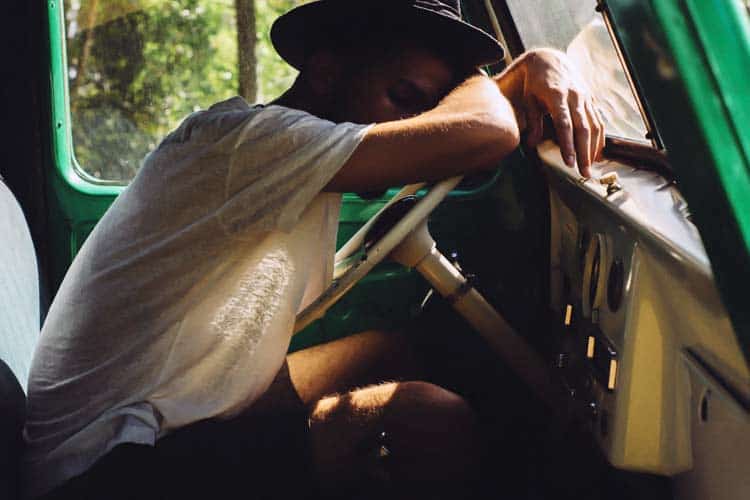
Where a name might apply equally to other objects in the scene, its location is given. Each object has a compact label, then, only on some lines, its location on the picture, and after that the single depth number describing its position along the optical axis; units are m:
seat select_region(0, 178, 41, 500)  1.57
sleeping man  1.57
